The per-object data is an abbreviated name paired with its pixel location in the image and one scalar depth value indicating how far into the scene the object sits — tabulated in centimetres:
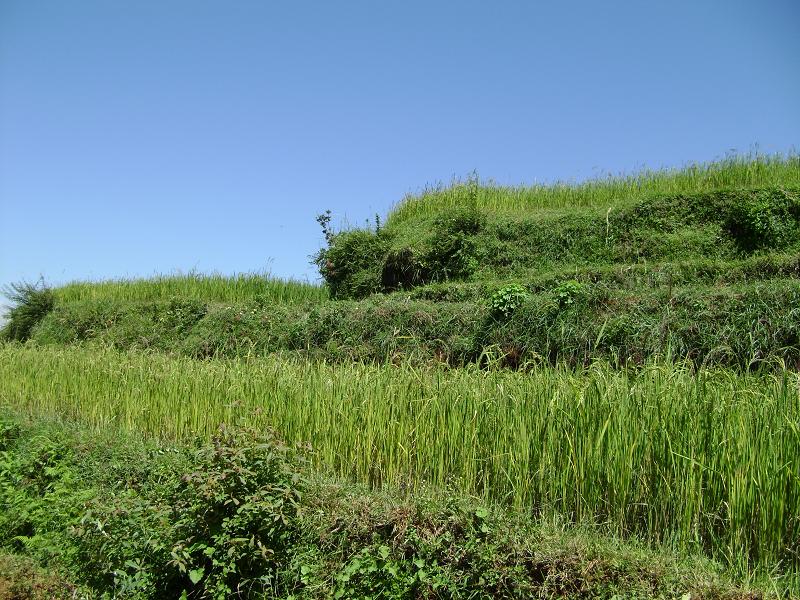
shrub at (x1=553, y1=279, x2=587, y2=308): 890
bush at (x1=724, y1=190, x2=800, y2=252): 1101
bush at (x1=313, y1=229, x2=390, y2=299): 1434
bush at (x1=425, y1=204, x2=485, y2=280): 1323
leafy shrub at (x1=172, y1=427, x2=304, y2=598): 388
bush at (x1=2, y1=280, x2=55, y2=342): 1894
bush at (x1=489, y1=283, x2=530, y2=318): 925
